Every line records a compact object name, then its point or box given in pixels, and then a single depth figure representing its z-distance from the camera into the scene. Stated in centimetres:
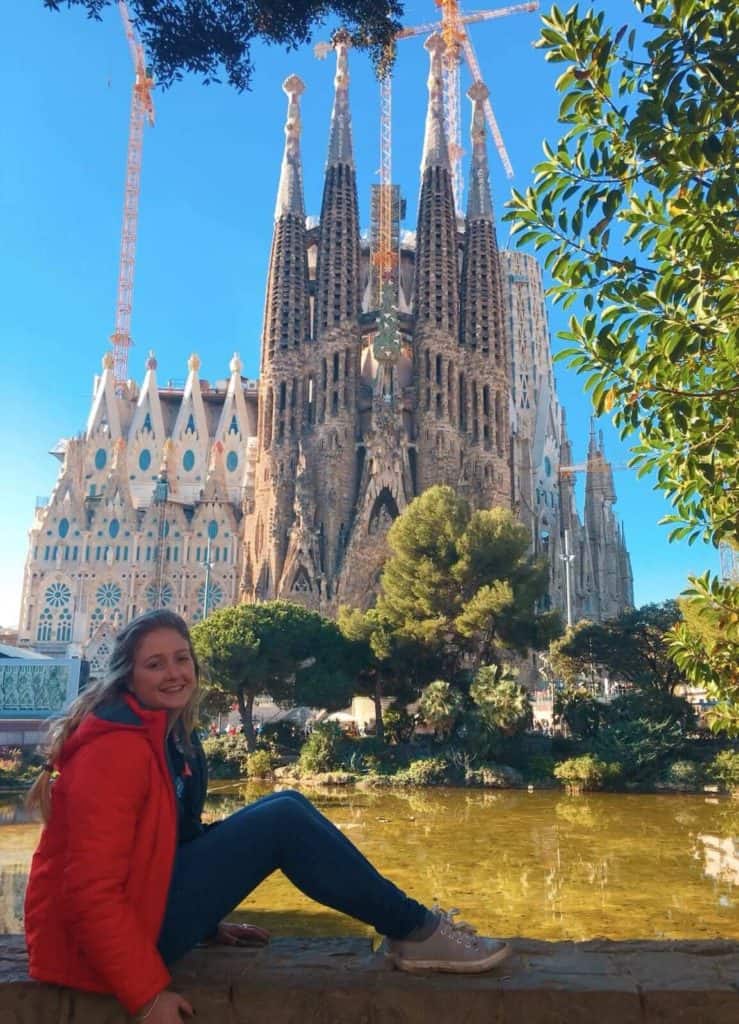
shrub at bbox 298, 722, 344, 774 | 1850
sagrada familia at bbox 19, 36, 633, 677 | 3559
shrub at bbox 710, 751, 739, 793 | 1622
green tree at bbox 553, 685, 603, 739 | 2005
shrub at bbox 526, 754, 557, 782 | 1760
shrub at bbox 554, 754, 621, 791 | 1662
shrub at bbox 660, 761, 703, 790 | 1656
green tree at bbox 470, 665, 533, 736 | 1823
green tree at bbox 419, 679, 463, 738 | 1922
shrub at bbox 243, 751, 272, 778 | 1858
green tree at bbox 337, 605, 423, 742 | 2160
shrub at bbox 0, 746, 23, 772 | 1712
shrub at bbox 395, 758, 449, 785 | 1761
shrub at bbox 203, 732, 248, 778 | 1902
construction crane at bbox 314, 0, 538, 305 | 4484
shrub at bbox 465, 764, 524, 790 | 1731
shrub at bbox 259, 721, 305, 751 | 2269
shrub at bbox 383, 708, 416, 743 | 2167
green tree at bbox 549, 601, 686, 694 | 2169
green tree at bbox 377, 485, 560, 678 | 2097
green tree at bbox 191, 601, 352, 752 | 2069
